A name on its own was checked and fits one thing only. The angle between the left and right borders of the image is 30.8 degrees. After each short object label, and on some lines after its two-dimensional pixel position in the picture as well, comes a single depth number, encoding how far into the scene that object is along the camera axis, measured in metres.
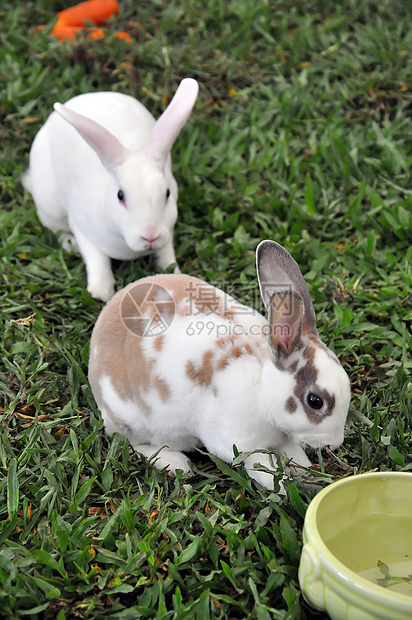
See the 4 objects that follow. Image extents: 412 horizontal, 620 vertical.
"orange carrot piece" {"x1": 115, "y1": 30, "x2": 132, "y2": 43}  5.16
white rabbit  3.39
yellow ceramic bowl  2.14
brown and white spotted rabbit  2.47
